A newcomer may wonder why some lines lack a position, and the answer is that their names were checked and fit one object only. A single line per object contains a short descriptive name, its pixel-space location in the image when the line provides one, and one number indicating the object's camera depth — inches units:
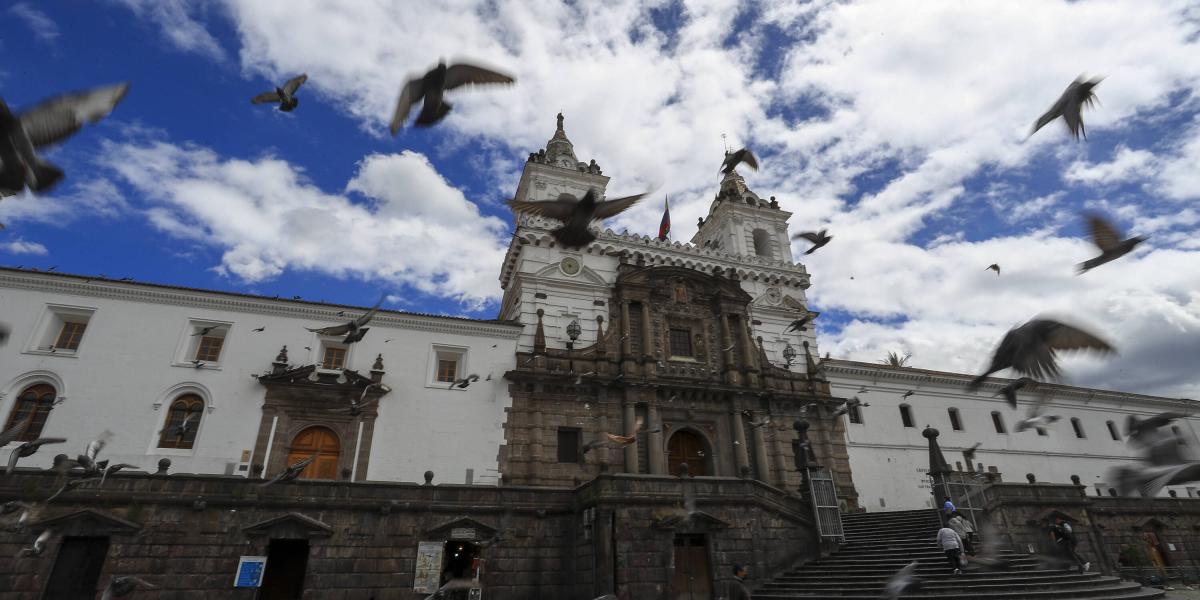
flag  1358.3
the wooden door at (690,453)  1070.4
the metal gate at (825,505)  808.9
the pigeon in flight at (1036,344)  345.7
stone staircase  617.0
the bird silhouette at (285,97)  426.9
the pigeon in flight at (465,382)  932.6
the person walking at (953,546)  633.6
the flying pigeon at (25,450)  593.0
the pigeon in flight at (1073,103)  376.5
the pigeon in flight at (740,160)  568.0
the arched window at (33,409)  794.8
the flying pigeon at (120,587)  542.6
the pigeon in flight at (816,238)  842.2
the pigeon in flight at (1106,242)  355.3
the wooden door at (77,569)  618.2
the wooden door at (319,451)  874.8
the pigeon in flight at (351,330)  700.4
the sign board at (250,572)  649.6
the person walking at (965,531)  670.5
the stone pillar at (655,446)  1002.1
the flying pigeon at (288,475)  673.0
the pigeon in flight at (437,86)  347.9
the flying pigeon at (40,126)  257.9
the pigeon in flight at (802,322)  1185.4
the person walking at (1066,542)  721.3
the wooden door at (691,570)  705.6
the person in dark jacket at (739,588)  517.3
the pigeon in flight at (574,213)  417.2
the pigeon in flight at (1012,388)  457.1
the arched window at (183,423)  836.6
